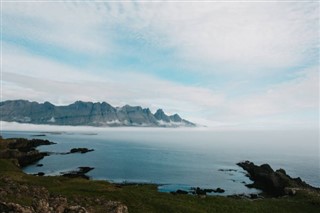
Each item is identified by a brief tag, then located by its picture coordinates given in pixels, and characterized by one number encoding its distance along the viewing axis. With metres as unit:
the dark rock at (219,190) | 51.85
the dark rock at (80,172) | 62.41
